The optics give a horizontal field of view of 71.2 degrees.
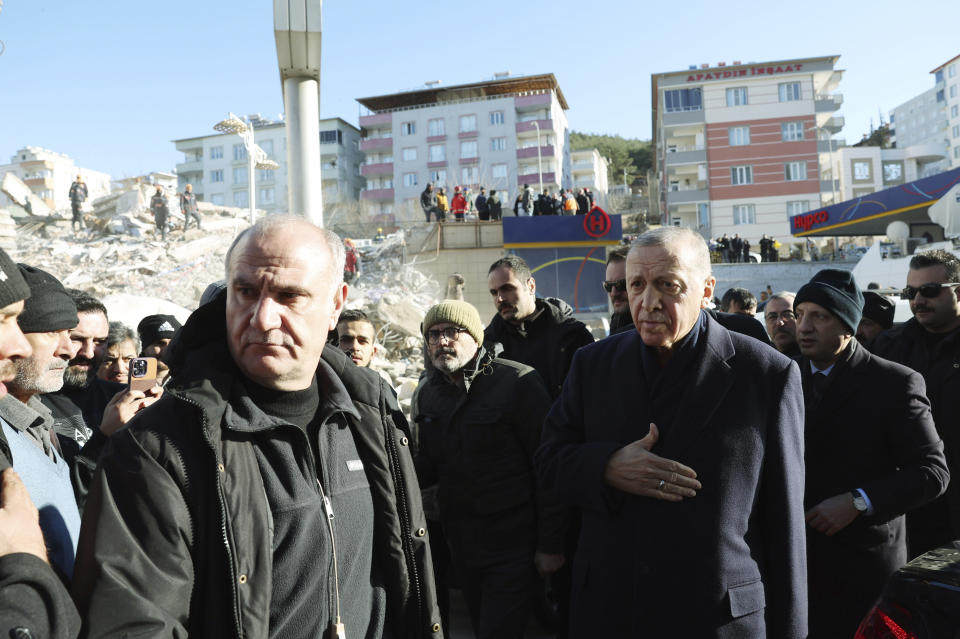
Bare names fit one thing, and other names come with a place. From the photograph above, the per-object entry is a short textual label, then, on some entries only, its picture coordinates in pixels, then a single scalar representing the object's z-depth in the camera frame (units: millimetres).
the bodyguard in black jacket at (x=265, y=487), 1504
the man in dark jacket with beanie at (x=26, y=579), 1290
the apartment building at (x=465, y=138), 64438
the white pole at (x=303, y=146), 5488
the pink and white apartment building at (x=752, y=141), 52562
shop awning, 31094
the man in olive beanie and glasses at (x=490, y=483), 3668
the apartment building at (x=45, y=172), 90312
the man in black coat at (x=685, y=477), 2338
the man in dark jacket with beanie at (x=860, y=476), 2979
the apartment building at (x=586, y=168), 77812
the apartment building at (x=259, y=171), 74562
